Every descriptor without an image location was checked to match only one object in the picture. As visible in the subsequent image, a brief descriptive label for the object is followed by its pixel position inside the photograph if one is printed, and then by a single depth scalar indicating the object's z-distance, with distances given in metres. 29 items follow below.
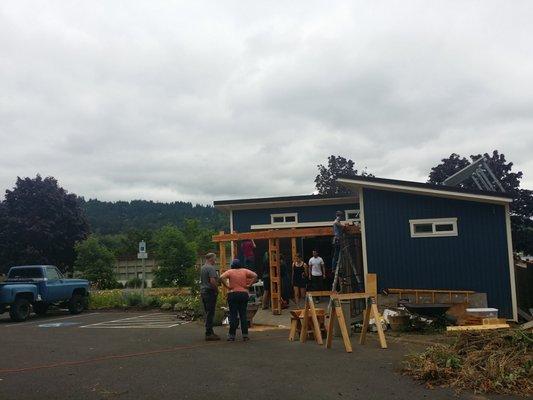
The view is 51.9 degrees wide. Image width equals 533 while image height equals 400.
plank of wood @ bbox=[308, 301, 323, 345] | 10.31
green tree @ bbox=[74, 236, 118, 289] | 31.88
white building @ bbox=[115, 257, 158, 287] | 38.66
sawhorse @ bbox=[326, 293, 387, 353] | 9.56
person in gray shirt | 11.05
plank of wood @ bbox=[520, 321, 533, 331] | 10.24
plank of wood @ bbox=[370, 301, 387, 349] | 9.66
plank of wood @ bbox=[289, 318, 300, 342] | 11.05
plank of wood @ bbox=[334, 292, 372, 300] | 10.20
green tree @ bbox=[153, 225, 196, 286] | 33.72
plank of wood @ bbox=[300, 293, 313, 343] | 10.67
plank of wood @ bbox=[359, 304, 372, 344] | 10.13
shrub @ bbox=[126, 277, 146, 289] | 36.97
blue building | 14.75
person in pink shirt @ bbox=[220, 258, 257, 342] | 10.87
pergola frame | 15.12
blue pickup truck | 17.09
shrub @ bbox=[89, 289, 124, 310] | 21.50
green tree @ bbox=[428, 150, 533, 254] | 26.17
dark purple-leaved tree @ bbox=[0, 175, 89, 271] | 33.16
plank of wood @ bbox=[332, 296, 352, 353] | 9.34
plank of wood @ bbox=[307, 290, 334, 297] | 12.80
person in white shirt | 16.12
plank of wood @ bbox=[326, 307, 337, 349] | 9.80
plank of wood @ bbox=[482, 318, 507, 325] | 10.73
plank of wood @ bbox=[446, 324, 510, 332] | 9.15
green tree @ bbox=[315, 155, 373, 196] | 43.97
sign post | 21.02
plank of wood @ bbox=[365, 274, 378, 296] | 12.16
